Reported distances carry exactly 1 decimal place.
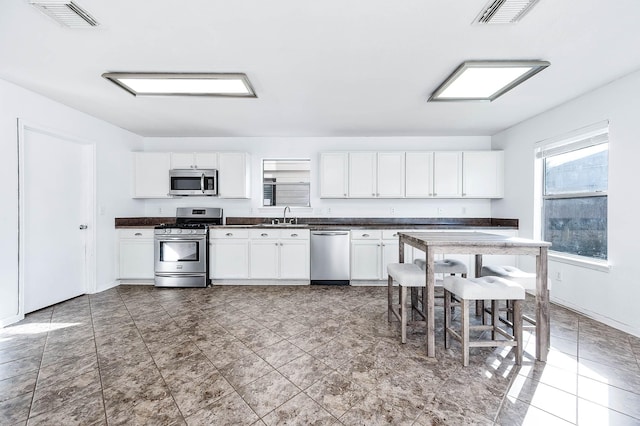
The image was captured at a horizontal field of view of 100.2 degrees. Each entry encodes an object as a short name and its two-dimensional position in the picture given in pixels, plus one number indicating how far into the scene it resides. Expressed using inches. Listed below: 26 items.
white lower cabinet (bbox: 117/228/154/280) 165.3
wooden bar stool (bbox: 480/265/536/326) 89.9
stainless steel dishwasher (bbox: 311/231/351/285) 162.4
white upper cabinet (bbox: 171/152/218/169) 177.5
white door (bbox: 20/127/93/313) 120.8
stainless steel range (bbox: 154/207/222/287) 160.4
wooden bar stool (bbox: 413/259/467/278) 106.6
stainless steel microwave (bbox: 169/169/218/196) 175.6
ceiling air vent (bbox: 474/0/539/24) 65.3
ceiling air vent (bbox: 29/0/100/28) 65.5
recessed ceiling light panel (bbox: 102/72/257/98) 99.5
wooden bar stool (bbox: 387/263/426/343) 92.0
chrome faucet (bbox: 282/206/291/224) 187.6
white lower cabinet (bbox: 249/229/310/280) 163.3
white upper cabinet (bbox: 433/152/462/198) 174.1
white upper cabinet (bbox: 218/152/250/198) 178.1
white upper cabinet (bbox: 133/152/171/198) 177.5
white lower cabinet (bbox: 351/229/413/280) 162.6
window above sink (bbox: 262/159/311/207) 190.4
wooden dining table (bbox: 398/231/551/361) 82.3
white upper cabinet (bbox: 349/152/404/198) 176.4
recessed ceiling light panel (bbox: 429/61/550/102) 91.5
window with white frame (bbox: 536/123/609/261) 115.4
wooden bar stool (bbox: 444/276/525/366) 78.9
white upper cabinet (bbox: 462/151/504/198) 173.0
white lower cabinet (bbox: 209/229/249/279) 163.8
